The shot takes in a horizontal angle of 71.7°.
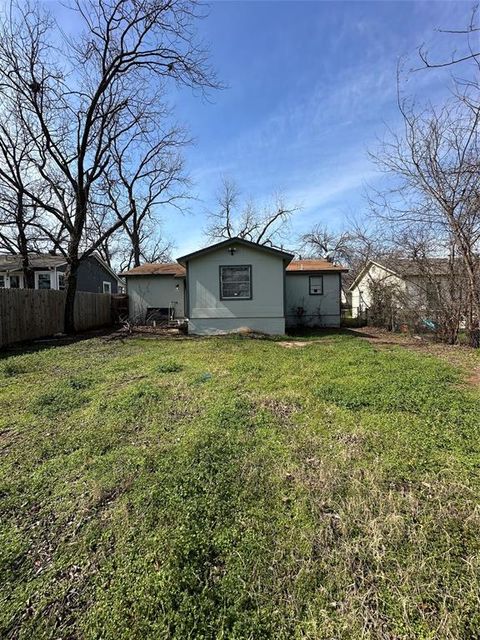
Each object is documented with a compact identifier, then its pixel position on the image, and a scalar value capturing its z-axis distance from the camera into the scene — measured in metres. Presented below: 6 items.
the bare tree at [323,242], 34.09
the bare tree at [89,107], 11.31
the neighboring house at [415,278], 9.90
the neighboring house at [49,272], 20.44
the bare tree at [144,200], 17.22
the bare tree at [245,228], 29.97
